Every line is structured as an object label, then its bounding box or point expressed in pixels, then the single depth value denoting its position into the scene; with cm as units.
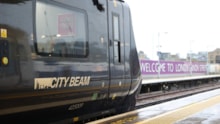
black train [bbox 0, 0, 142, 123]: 612
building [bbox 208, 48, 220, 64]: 9756
